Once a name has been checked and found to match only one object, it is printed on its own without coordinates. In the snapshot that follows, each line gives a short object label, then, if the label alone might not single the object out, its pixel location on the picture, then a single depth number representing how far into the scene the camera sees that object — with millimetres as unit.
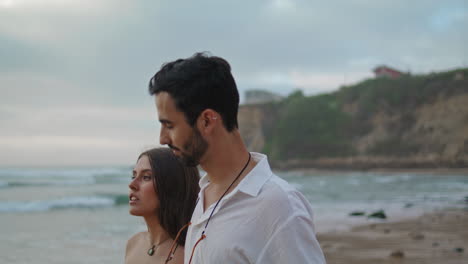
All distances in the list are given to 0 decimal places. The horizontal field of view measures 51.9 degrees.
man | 1121
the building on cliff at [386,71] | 51444
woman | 2023
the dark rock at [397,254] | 5008
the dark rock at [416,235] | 6266
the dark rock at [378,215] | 8945
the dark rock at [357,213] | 9406
